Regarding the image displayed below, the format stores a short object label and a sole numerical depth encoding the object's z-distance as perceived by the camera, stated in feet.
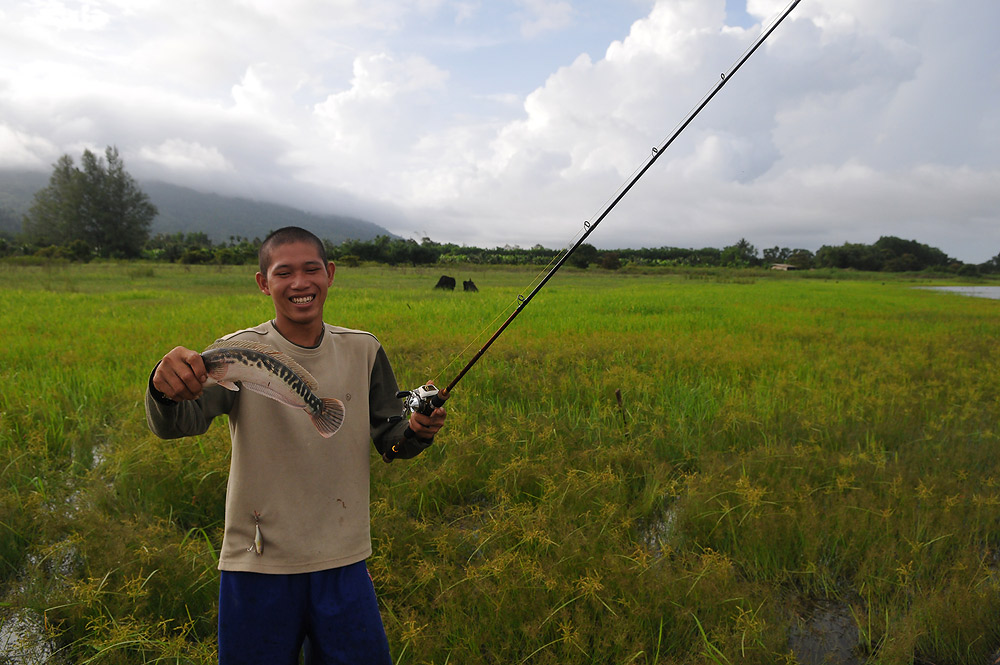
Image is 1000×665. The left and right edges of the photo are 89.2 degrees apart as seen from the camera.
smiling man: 4.70
